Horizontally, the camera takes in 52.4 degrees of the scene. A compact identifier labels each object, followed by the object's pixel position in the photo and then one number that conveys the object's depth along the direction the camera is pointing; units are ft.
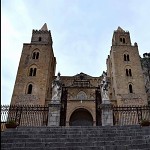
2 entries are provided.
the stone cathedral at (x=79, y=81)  63.96
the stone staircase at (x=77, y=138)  19.75
